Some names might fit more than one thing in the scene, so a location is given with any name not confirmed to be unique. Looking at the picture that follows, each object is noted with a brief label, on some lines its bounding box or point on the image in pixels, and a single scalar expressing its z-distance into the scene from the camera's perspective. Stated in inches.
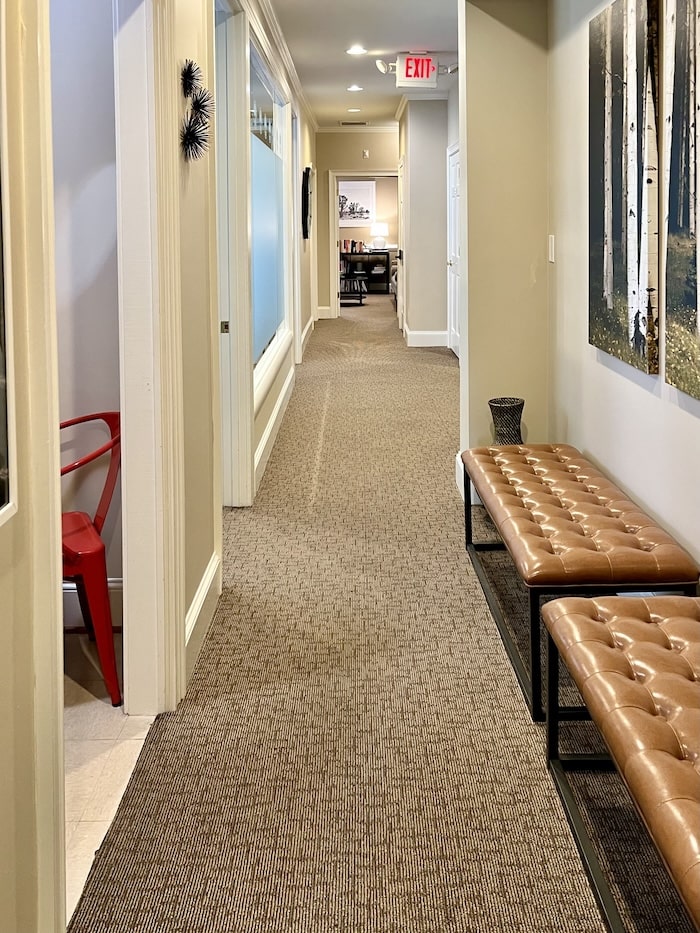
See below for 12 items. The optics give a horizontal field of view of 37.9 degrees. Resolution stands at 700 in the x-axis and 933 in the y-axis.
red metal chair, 113.6
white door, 416.8
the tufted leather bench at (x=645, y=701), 60.7
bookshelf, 786.2
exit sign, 330.0
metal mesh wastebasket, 181.2
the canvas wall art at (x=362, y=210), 845.8
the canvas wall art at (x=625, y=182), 115.6
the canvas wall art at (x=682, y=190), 101.2
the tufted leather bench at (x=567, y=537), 105.3
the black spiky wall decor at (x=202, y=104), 120.7
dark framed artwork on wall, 428.5
